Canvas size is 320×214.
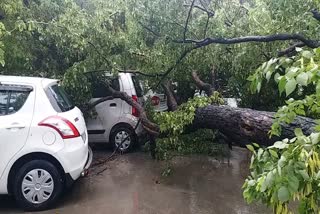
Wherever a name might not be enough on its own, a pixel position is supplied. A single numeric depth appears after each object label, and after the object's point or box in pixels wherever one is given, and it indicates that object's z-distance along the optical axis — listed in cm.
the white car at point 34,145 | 442
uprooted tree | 484
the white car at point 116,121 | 747
